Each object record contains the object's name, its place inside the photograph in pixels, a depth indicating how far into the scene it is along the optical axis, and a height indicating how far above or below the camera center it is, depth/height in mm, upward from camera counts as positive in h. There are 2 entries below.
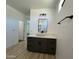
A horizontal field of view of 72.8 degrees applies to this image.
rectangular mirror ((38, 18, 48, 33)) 3766 +277
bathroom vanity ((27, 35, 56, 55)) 2856 -832
